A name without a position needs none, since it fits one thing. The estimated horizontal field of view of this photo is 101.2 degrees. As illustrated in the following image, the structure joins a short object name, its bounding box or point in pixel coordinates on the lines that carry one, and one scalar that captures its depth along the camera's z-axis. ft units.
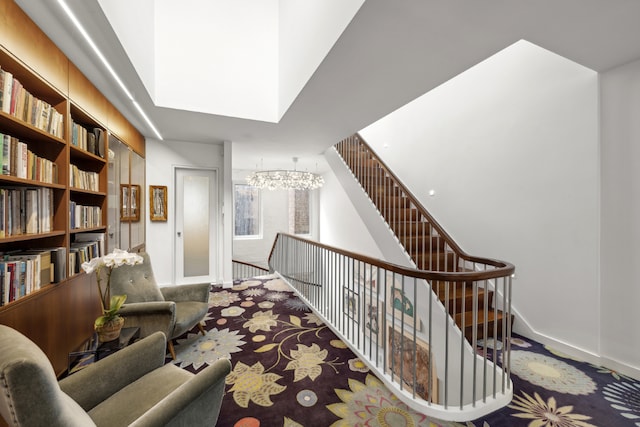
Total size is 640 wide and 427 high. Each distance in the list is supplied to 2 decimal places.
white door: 14.94
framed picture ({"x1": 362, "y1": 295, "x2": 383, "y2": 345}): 15.00
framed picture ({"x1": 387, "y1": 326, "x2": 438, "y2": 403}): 10.75
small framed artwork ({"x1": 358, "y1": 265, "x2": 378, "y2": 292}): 17.58
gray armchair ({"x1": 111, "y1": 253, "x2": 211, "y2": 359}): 7.14
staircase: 9.99
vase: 5.59
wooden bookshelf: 5.40
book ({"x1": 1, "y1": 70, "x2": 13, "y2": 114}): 5.13
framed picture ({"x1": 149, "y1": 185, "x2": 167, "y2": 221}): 14.25
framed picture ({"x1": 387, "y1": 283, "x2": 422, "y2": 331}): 12.78
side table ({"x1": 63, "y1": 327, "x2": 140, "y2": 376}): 5.44
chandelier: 16.14
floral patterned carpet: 5.56
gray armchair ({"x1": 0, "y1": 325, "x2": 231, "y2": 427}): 2.41
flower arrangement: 5.56
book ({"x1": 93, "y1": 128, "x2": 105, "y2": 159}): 8.96
